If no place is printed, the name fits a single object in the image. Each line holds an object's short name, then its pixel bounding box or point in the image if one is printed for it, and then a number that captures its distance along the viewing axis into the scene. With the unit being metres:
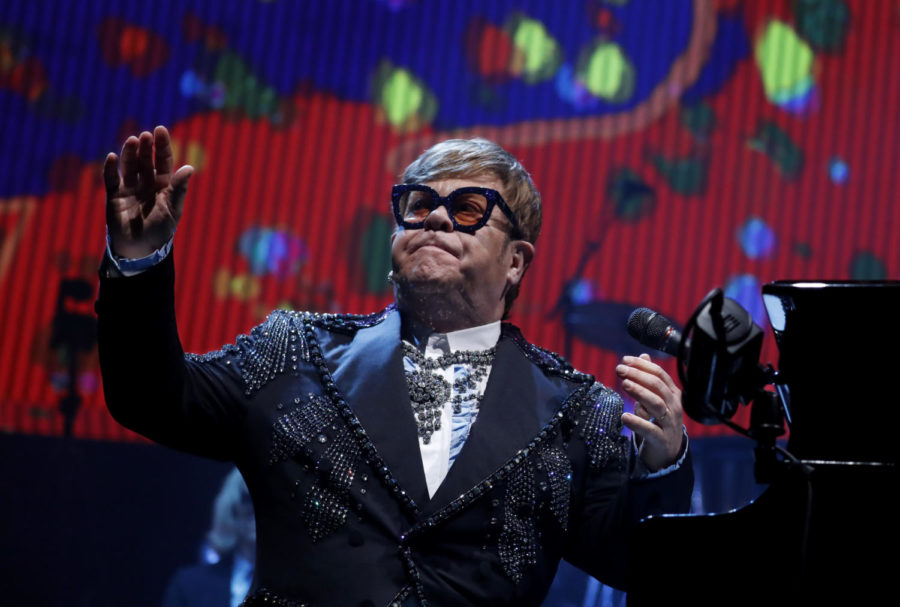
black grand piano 6.80
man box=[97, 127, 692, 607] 7.05
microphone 6.99
